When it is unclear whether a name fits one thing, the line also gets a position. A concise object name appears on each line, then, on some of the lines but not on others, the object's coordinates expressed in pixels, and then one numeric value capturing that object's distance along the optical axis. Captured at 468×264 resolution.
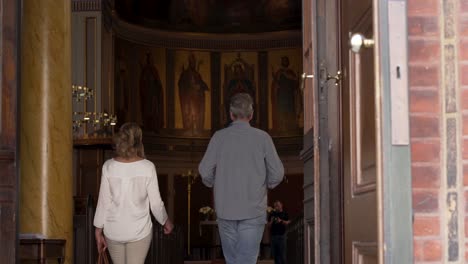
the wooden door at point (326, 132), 4.69
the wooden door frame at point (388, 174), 3.07
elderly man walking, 5.91
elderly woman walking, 6.19
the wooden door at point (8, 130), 6.12
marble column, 8.96
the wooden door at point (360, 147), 3.60
